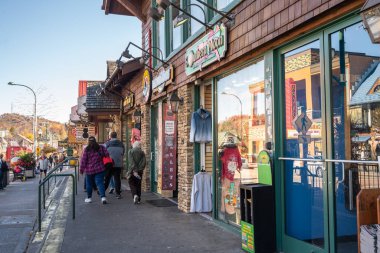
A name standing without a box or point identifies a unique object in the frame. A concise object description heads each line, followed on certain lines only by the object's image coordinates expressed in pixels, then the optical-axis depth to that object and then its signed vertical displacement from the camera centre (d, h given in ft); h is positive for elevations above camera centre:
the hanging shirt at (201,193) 28.09 -2.86
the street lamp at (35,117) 136.24 +10.98
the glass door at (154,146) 41.30 +0.42
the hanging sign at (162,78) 33.25 +5.86
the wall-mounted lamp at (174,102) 30.63 +3.42
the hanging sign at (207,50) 23.44 +5.88
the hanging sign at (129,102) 49.49 +5.86
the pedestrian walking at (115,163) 39.24 -1.10
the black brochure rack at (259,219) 18.29 -2.98
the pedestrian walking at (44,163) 89.47 -2.35
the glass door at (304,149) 16.40 +0.00
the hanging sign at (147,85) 39.73 +6.16
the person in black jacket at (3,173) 65.72 -3.20
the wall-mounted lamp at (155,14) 27.17 +8.58
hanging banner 36.19 -0.82
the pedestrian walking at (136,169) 34.73 -1.49
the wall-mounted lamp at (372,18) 10.50 +3.23
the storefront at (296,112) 14.57 +1.59
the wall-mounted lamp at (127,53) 36.68 +8.25
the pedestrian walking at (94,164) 34.73 -1.04
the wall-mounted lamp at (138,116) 44.89 +3.60
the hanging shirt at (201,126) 28.04 +1.55
